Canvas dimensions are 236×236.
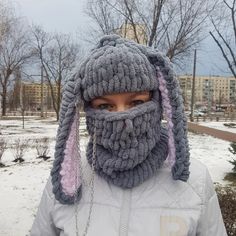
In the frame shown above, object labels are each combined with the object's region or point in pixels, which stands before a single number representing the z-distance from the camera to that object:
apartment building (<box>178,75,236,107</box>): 61.47
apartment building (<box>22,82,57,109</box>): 42.74
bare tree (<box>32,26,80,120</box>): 24.02
